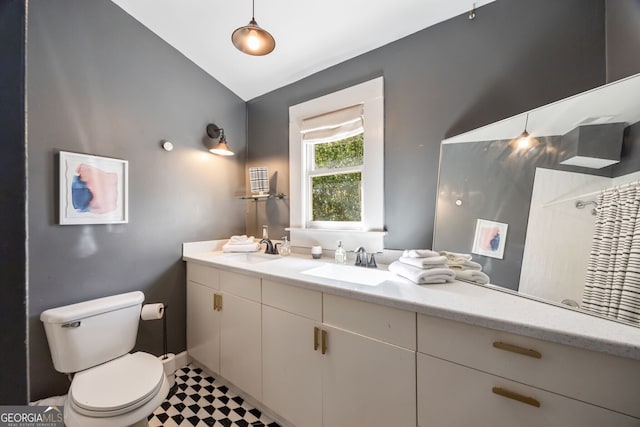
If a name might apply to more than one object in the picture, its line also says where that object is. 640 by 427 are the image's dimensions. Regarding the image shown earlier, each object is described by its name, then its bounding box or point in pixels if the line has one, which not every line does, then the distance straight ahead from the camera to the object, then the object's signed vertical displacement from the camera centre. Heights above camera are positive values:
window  1.78 +0.36
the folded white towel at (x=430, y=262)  1.27 -0.28
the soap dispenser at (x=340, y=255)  1.81 -0.35
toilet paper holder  1.65 -0.73
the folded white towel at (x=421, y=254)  1.32 -0.24
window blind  1.85 +0.70
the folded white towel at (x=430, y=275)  1.23 -0.34
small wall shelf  2.35 +0.12
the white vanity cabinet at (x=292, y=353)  1.26 -0.82
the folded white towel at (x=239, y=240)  2.21 -0.30
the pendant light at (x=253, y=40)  1.29 +0.96
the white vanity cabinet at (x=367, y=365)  1.00 -0.71
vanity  0.71 -0.57
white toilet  1.11 -0.92
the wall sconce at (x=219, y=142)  2.19 +0.61
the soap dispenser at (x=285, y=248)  2.15 -0.36
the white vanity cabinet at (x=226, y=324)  1.54 -0.85
